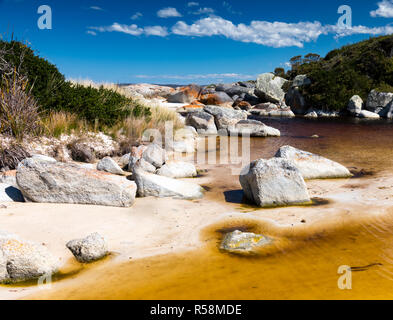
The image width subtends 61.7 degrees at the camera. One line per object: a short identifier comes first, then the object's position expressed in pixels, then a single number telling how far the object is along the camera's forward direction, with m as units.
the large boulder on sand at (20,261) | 3.63
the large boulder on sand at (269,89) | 36.94
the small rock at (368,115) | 26.99
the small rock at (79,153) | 9.47
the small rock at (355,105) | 28.84
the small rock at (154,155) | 9.16
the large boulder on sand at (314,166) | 8.24
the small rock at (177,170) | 8.44
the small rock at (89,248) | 4.13
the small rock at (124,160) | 9.76
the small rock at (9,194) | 6.11
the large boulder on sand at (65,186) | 5.93
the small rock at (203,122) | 16.95
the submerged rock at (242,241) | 4.46
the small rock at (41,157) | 7.68
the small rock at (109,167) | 8.52
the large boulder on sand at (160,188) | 6.71
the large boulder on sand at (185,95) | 34.00
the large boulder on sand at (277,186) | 6.25
